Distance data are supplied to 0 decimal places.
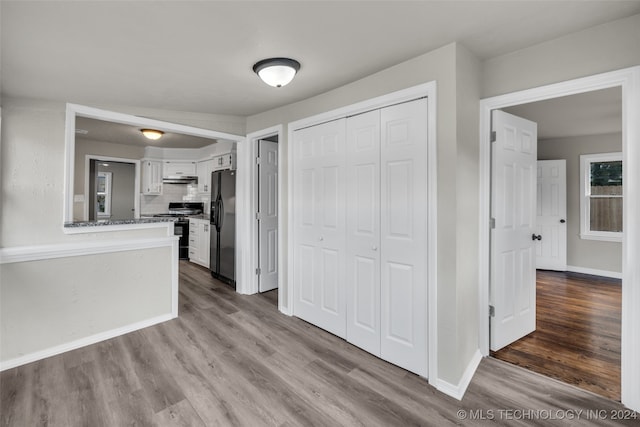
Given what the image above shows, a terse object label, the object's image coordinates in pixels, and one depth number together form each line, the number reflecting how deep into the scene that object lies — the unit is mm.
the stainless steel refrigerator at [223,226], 4461
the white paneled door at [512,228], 2488
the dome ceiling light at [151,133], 4589
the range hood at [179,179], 6402
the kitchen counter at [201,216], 6141
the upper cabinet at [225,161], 4848
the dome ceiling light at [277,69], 2191
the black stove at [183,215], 6379
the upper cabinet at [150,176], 6223
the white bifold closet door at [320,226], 2844
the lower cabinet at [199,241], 5616
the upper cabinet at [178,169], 6371
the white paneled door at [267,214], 4113
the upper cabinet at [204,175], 6121
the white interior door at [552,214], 5355
